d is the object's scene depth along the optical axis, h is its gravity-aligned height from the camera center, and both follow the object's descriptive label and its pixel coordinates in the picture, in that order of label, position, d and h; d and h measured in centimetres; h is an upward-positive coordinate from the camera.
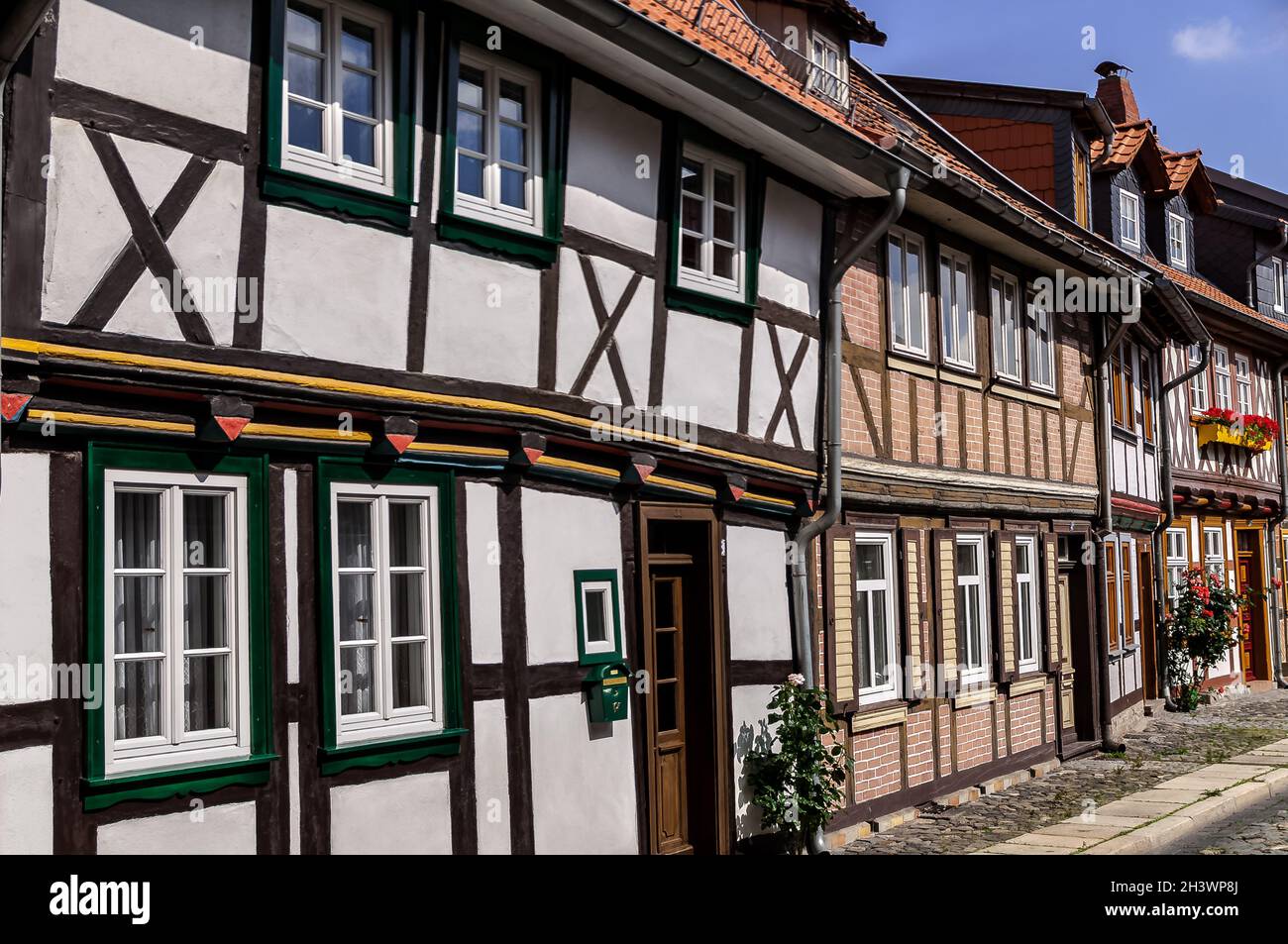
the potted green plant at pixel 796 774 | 1027 -141
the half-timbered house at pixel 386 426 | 600 +77
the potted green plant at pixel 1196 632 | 2127 -102
